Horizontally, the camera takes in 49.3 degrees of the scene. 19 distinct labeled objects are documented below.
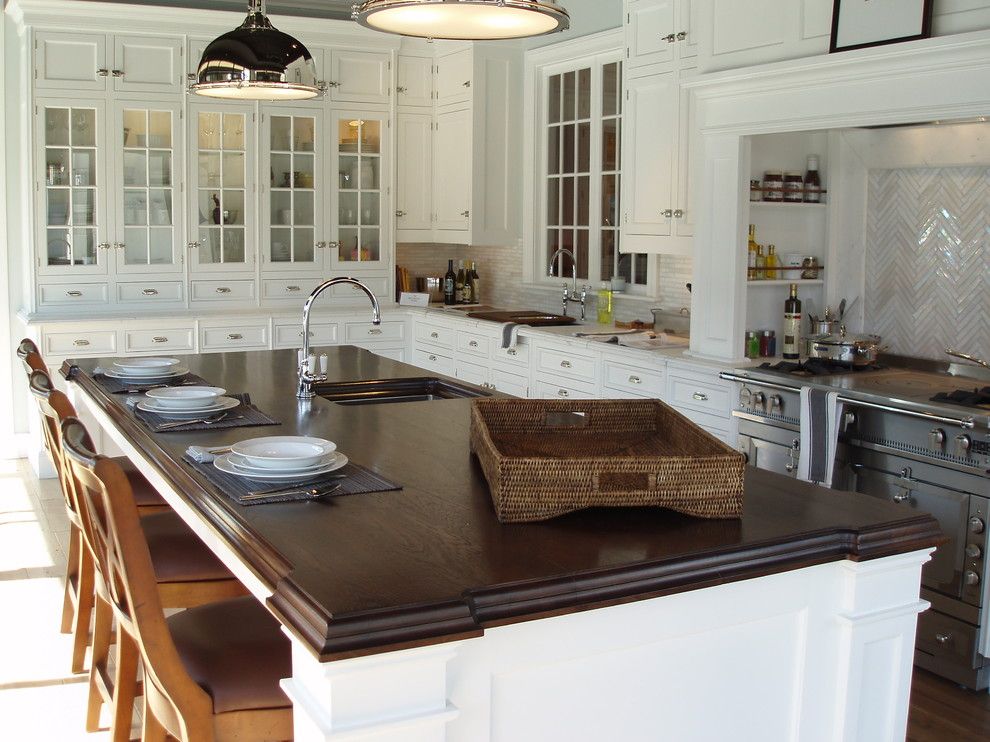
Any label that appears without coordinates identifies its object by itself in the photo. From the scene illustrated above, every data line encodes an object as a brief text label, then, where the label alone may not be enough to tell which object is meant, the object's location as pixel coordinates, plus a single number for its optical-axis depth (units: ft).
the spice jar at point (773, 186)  15.55
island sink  12.85
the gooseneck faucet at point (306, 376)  11.82
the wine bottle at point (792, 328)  15.48
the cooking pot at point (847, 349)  14.17
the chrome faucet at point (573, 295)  21.36
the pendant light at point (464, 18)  8.31
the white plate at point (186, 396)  10.40
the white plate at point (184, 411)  10.36
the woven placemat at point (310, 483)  7.33
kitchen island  5.08
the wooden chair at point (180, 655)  6.75
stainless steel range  11.35
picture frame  12.05
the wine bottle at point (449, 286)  25.25
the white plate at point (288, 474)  7.66
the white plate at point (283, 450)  7.74
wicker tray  6.43
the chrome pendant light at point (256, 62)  12.03
